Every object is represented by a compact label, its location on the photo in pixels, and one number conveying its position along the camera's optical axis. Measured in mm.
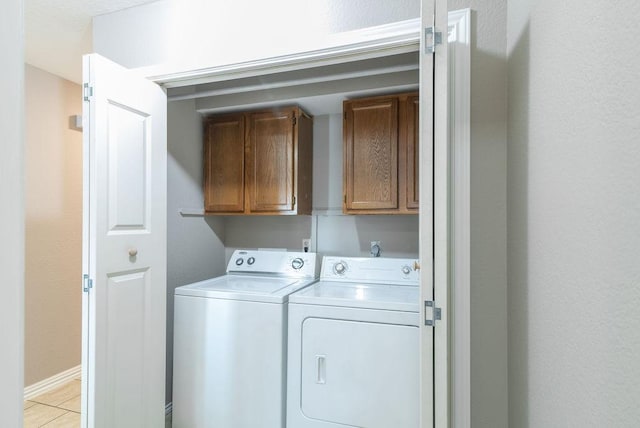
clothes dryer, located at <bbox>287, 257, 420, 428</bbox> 1760
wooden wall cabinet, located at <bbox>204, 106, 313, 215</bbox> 2598
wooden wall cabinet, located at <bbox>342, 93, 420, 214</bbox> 2338
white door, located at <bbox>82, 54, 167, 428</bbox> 1563
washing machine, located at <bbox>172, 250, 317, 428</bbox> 1974
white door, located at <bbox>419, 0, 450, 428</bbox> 1129
